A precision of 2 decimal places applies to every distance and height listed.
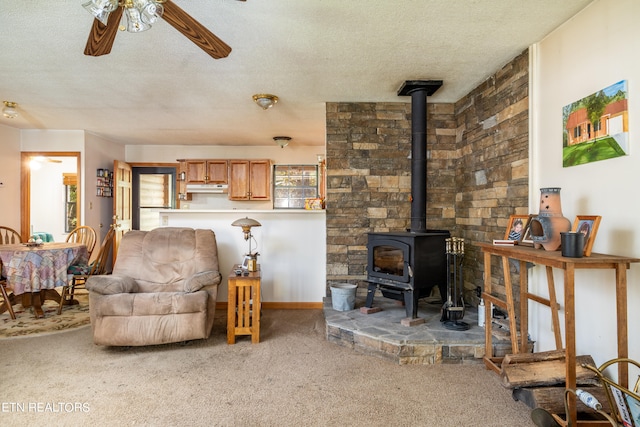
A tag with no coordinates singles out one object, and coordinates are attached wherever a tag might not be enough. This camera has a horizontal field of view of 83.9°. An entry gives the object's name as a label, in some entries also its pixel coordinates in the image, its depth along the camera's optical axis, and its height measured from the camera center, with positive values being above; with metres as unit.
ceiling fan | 1.55 +0.93
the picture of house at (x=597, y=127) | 1.91 +0.51
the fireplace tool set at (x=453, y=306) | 2.99 -0.79
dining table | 3.69 -0.56
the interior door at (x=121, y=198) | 5.89 +0.30
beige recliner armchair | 2.87 -0.66
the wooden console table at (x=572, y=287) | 1.71 -0.35
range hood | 6.55 +0.51
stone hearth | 2.73 -0.97
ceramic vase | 2.04 -0.05
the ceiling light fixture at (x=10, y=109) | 4.03 +1.24
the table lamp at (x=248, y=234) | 3.42 -0.20
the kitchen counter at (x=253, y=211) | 4.25 +0.05
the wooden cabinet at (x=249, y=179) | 6.60 +0.68
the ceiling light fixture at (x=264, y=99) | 3.76 +1.23
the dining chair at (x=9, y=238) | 4.55 -0.29
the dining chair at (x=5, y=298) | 3.74 -0.88
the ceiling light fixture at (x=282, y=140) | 5.96 +1.27
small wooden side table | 3.15 -0.81
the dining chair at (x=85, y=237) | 4.74 -0.29
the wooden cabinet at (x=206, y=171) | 6.57 +0.82
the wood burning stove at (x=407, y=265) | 3.09 -0.46
